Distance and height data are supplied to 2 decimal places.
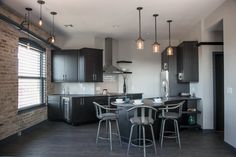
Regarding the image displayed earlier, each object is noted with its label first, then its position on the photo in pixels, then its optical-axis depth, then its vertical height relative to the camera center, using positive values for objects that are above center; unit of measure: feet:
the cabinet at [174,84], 16.66 -0.11
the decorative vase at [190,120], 14.80 -3.26
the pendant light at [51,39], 11.94 +3.15
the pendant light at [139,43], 11.39 +2.68
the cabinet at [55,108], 17.37 -2.58
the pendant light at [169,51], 13.06 +2.48
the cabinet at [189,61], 14.92 +1.94
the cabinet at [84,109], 16.37 -2.59
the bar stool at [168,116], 10.89 -2.14
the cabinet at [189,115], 14.67 -2.83
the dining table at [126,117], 11.04 -2.37
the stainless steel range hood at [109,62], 19.19 +2.48
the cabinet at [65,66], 18.16 +1.90
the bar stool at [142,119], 9.65 -2.12
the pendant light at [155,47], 11.95 +2.55
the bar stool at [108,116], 10.96 -2.16
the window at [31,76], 13.84 +0.69
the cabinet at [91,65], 17.77 +1.96
